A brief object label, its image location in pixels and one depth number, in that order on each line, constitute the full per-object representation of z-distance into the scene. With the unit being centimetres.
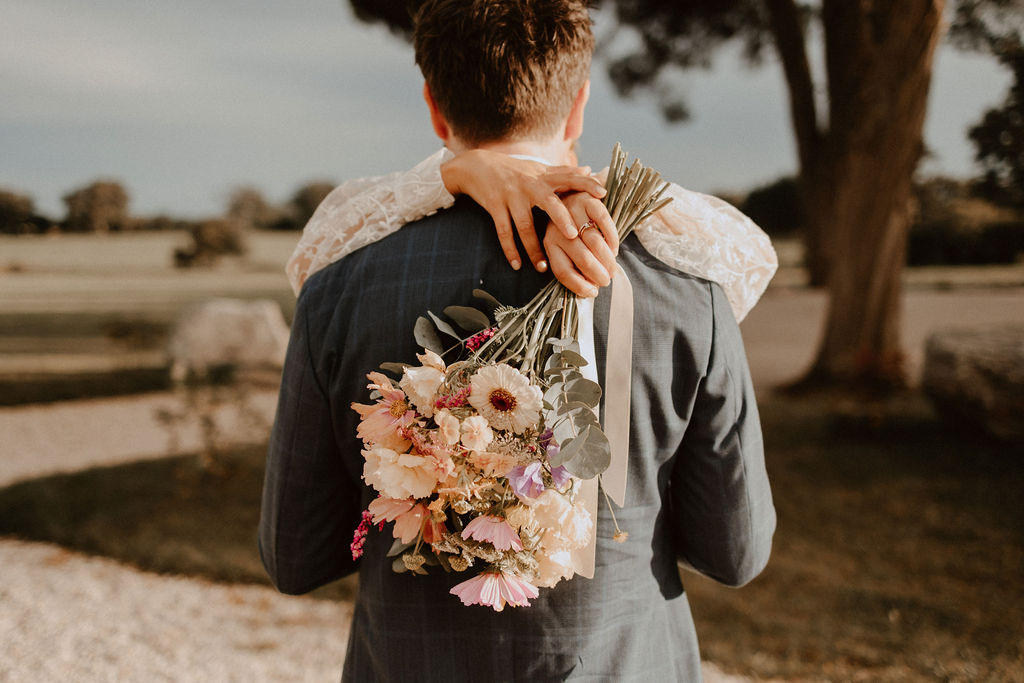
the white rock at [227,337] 507
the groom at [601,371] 109
